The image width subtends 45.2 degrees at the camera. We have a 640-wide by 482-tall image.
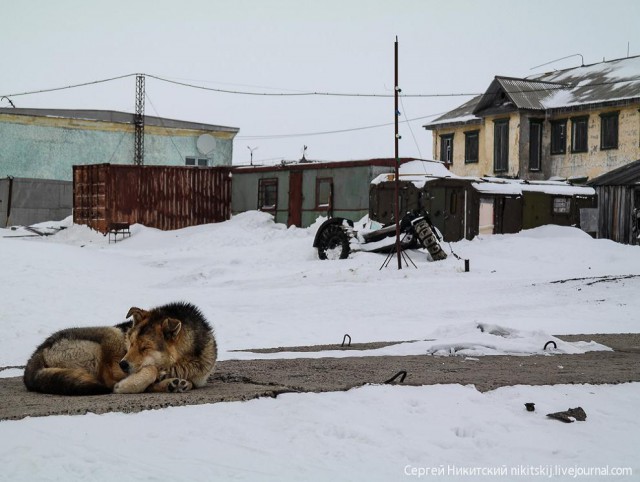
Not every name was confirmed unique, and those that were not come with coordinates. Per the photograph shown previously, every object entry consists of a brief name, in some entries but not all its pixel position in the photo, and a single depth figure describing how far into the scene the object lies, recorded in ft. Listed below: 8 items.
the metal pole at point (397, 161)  70.18
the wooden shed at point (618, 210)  97.81
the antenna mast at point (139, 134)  137.39
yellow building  113.39
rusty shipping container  111.45
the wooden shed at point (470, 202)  83.15
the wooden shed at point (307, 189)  95.96
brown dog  18.19
